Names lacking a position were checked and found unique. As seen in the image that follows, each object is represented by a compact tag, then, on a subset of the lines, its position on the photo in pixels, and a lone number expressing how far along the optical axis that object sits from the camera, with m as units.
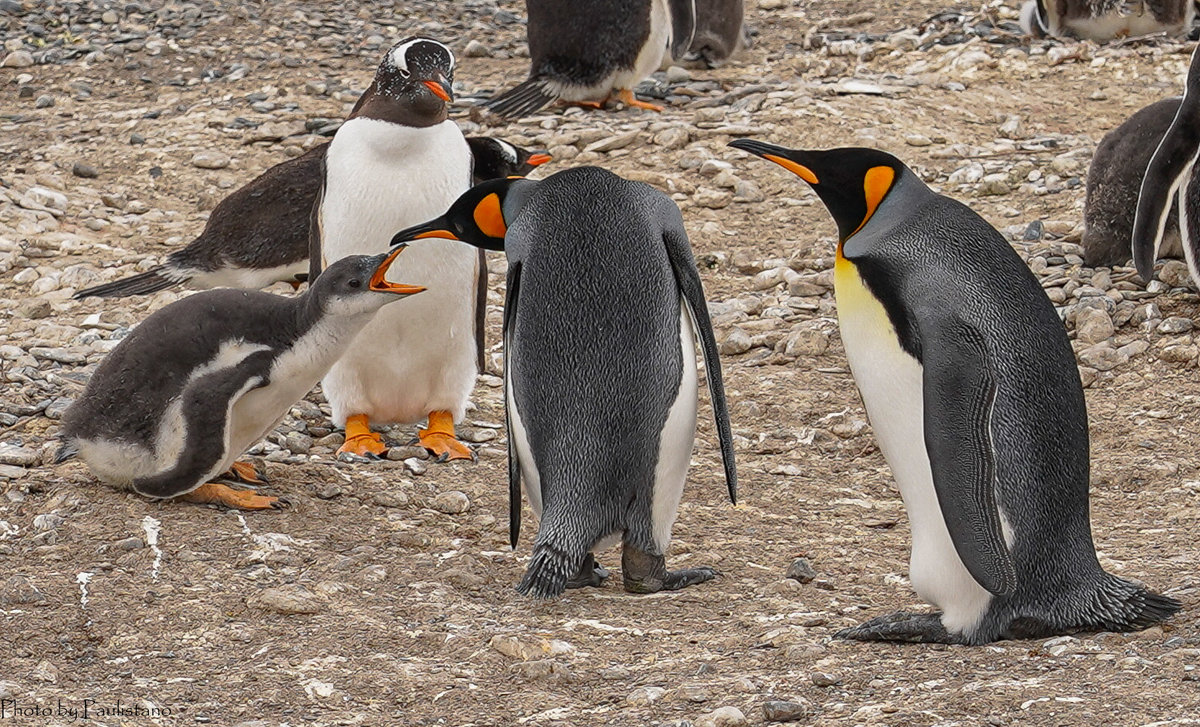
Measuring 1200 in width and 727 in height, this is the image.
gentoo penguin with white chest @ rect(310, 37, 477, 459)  9.46
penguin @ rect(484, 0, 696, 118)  17.59
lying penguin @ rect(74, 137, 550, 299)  11.82
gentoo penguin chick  8.05
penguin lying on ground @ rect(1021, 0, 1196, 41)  19.36
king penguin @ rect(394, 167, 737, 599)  7.14
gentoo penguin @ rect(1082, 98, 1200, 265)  11.86
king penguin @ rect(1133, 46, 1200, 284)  10.79
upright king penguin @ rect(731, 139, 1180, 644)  6.04
